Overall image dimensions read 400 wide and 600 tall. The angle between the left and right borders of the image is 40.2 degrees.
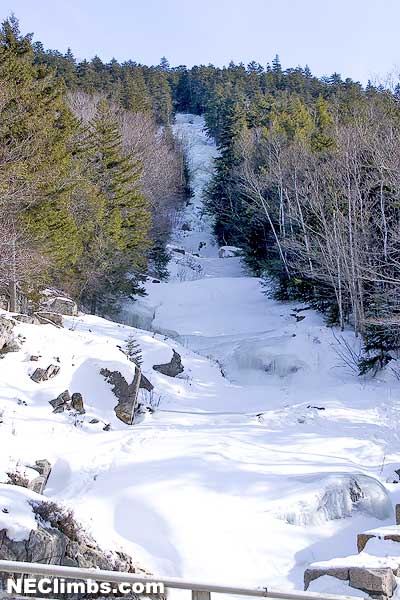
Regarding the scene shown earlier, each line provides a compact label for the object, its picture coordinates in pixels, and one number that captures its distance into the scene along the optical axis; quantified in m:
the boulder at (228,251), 39.56
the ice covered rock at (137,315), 25.58
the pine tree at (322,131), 29.36
